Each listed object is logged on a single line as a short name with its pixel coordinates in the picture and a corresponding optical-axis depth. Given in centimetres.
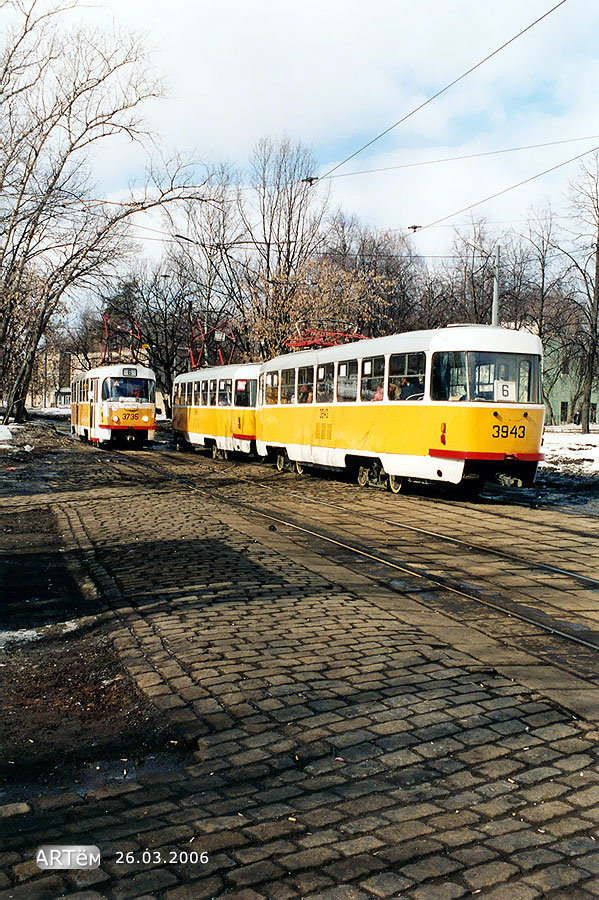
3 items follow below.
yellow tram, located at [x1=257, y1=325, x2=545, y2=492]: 1396
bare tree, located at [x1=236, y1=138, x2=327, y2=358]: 3641
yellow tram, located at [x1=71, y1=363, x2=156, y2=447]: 3003
